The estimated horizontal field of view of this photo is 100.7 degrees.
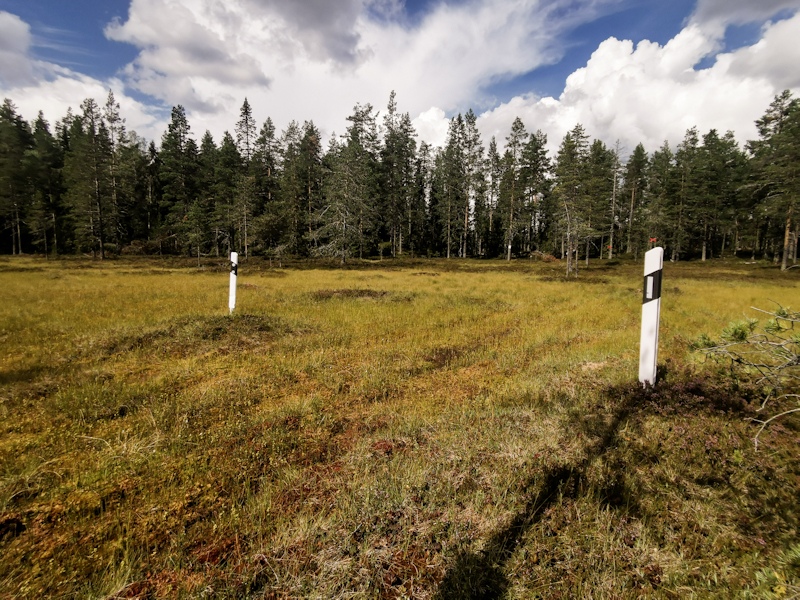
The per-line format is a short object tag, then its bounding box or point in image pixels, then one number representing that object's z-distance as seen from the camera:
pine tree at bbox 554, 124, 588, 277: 27.98
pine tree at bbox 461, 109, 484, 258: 48.62
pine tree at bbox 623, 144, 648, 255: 51.89
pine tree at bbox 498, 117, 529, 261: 45.84
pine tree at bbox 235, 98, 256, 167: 52.56
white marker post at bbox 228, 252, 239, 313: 8.22
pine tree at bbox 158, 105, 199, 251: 43.75
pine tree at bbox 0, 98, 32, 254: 40.97
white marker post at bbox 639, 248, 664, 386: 3.79
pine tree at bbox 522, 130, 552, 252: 49.25
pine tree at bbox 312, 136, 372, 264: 31.25
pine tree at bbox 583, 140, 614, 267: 37.36
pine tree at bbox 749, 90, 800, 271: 29.38
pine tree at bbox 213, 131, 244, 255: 38.83
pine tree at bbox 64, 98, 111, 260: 36.56
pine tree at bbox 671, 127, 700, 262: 44.03
